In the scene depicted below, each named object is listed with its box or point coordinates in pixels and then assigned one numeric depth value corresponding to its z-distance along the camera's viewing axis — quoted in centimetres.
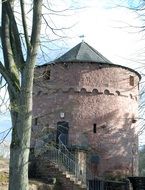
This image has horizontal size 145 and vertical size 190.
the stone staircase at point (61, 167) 1900
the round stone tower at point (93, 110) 2445
